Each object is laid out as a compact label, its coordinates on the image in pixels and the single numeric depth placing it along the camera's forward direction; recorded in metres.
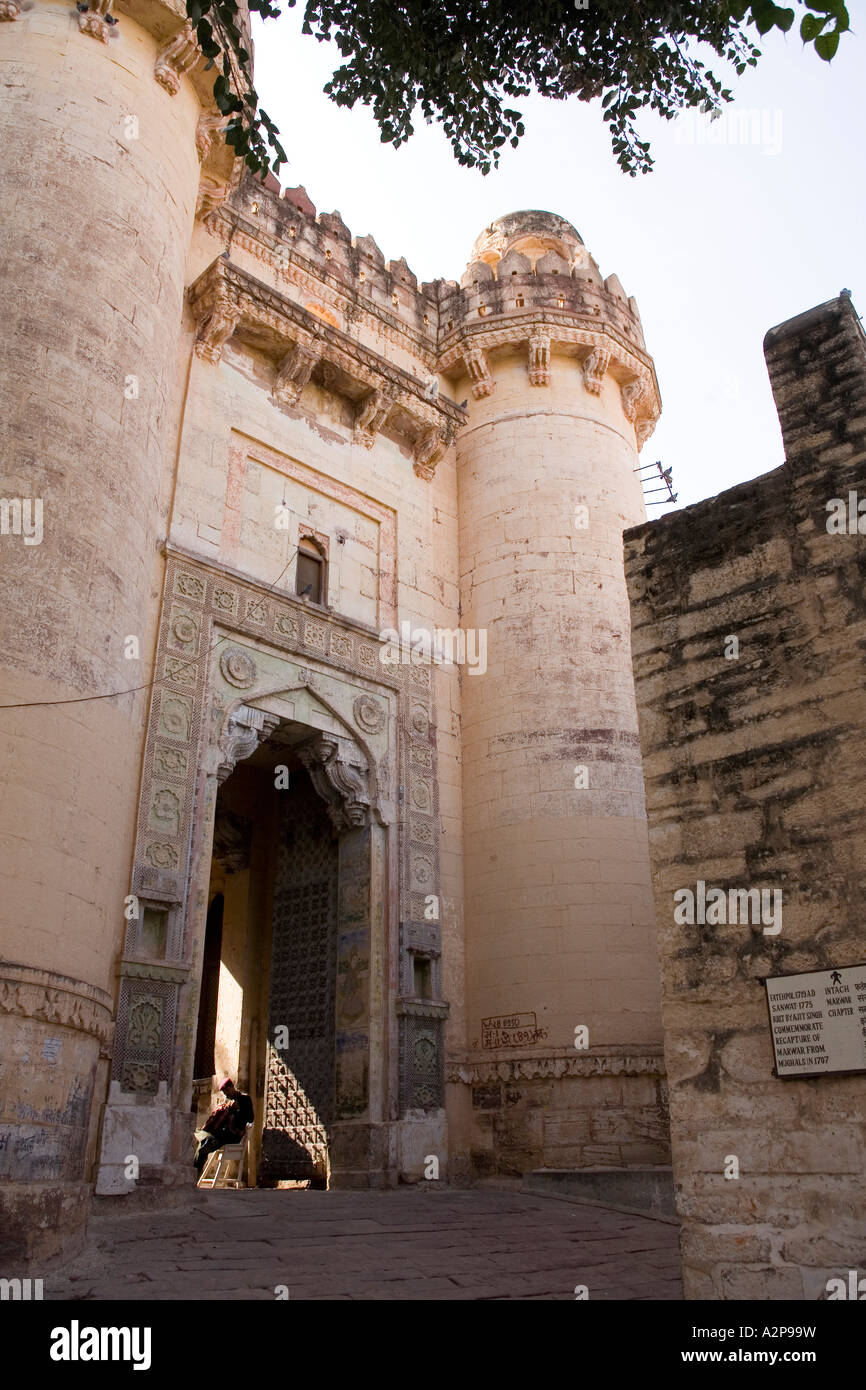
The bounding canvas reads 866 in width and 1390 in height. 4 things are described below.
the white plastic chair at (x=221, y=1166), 11.50
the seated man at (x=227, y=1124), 11.42
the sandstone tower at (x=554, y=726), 11.32
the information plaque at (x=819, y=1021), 4.17
